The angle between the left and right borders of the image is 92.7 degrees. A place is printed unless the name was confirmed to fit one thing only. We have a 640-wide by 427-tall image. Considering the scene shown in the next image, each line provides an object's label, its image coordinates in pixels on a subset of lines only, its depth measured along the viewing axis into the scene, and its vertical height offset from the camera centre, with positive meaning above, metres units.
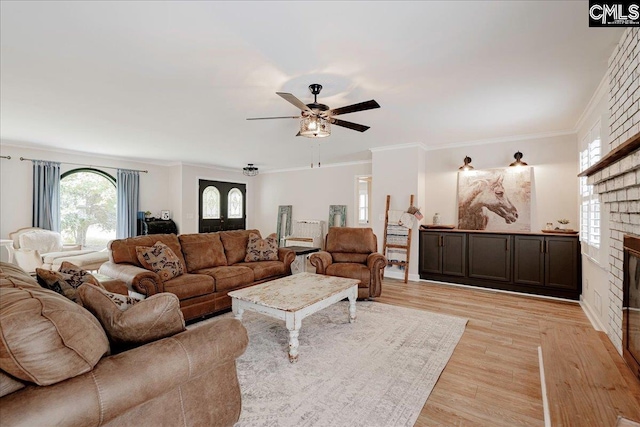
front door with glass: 8.26 +0.22
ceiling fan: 2.88 +0.99
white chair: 4.79 -0.68
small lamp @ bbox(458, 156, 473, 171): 5.32 +0.86
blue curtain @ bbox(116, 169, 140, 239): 6.81 +0.25
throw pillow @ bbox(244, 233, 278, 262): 4.61 -0.55
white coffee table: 2.56 -0.79
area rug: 1.91 -1.24
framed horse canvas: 5.00 +0.25
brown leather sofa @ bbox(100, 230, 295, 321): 3.31 -0.71
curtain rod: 5.57 +1.00
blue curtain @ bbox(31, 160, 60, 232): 5.61 +0.33
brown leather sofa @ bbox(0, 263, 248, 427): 1.04 -0.63
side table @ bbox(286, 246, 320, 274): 5.22 -0.81
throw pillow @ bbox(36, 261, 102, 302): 1.80 -0.42
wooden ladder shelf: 5.53 -0.61
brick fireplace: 1.88 +0.33
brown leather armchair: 4.21 -0.67
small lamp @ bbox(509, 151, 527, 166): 4.89 +0.87
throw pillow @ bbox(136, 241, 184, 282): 3.44 -0.55
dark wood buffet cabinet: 4.36 -0.73
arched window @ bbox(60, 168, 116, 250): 6.23 +0.12
